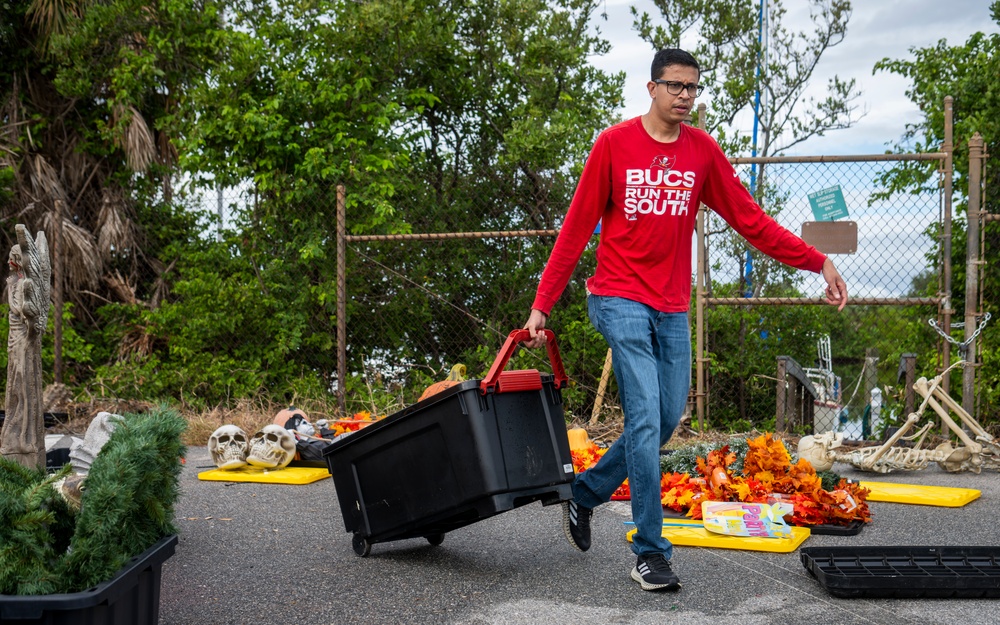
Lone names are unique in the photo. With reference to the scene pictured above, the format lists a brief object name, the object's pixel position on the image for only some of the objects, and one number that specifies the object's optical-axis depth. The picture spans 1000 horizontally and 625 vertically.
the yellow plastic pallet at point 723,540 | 4.30
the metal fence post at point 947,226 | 7.30
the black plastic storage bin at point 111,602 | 2.38
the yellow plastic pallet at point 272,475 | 6.17
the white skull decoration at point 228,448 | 6.41
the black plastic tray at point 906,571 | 3.50
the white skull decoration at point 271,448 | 6.43
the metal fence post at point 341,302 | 8.66
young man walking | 3.68
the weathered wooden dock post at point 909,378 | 7.24
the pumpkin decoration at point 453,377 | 6.38
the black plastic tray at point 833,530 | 4.64
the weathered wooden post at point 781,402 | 7.74
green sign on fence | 7.39
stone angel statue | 3.94
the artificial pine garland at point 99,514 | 2.53
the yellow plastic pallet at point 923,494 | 5.41
